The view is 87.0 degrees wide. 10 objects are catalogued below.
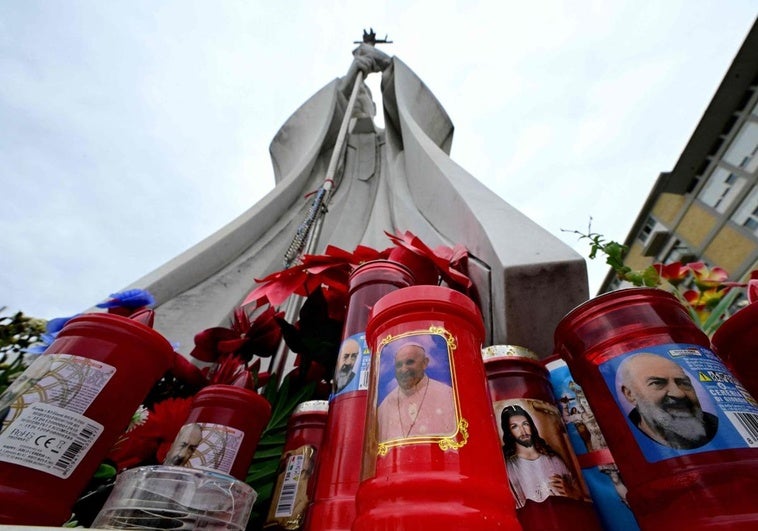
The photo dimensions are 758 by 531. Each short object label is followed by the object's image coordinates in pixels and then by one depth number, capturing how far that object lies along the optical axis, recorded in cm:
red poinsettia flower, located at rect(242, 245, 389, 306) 63
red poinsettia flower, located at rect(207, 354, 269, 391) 50
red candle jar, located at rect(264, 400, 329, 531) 40
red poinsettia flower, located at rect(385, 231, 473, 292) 57
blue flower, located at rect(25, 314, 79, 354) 53
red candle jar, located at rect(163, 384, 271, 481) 40
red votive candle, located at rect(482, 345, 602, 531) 33
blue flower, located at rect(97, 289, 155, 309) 53
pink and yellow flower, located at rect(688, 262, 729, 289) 72
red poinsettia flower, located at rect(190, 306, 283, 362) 61
